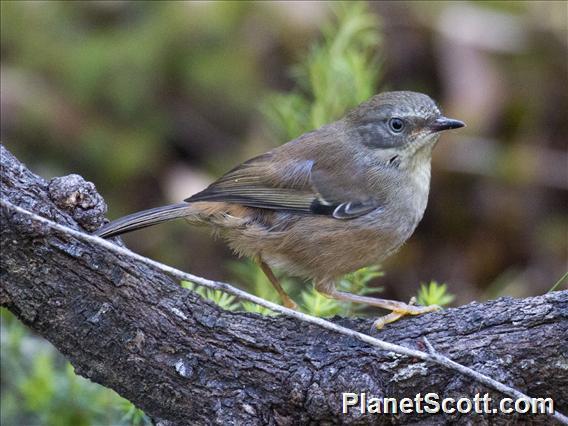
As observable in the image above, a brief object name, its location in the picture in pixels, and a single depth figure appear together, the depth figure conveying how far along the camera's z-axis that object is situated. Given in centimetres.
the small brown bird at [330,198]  709
